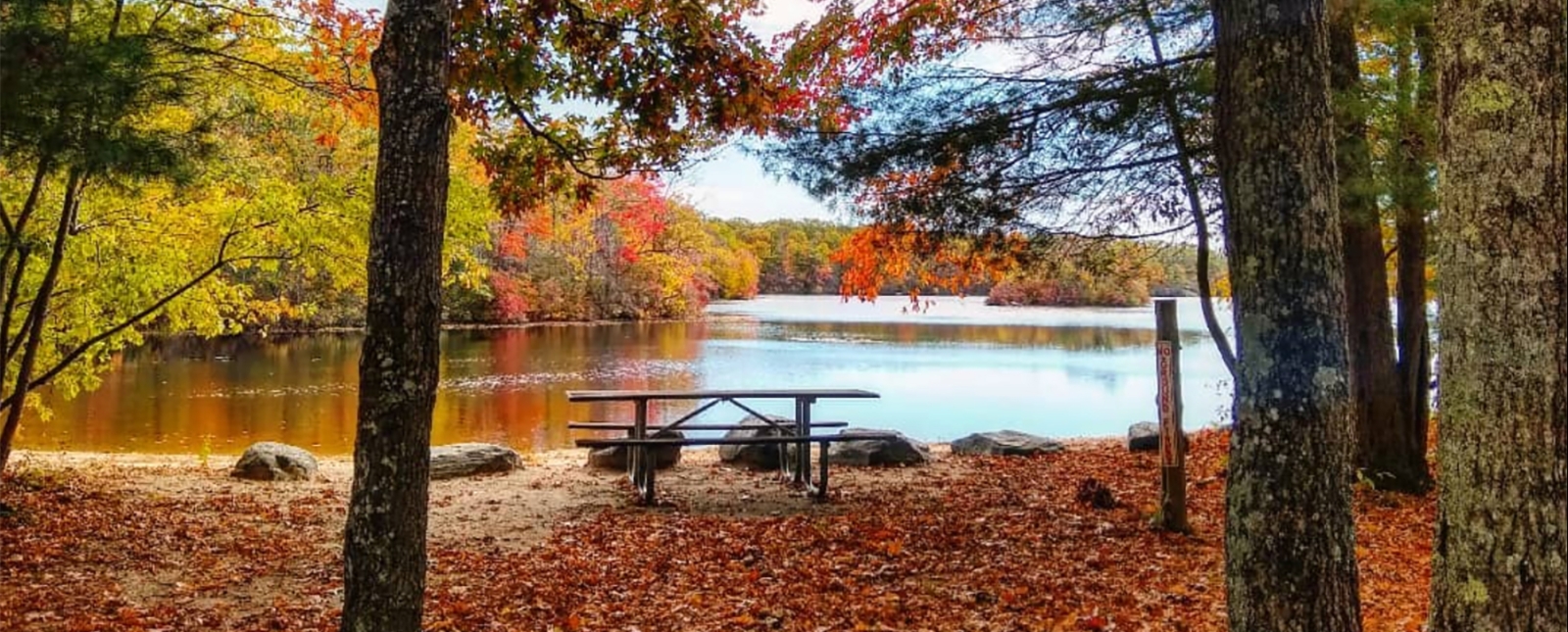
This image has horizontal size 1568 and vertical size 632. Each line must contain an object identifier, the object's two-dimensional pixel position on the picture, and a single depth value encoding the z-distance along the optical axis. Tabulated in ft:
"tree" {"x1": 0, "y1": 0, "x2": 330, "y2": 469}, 13.06
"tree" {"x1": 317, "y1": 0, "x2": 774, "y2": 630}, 8.88
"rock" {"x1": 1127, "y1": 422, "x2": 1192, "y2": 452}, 29.01
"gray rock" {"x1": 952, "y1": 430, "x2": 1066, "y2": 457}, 29.99
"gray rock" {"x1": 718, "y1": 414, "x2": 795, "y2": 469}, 27.58
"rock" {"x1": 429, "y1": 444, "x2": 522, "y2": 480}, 26.99
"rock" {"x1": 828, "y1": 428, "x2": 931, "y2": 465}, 27.66
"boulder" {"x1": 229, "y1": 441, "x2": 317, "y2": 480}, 26.58
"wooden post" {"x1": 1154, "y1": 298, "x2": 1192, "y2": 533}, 17.38
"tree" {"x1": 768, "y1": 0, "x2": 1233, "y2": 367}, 17.39
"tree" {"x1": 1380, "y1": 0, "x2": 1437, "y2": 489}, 16.34
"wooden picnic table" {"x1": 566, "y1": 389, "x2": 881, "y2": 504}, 20.86
